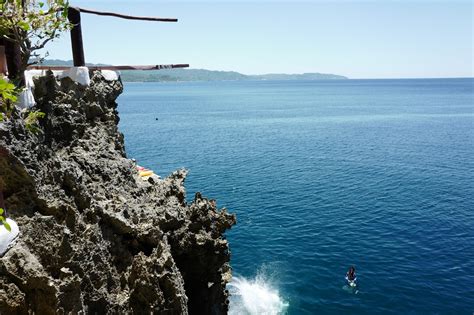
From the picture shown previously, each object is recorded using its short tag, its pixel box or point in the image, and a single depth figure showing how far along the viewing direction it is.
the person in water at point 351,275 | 33.47
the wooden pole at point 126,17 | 18.50
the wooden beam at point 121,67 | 17.12
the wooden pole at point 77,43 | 17.47
